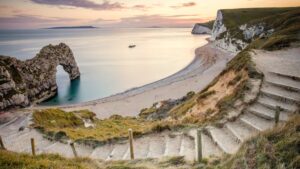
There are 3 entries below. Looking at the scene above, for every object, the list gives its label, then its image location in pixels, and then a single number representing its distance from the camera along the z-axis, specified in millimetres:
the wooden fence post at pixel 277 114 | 11241
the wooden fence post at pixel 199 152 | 9448
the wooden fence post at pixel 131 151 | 12211
